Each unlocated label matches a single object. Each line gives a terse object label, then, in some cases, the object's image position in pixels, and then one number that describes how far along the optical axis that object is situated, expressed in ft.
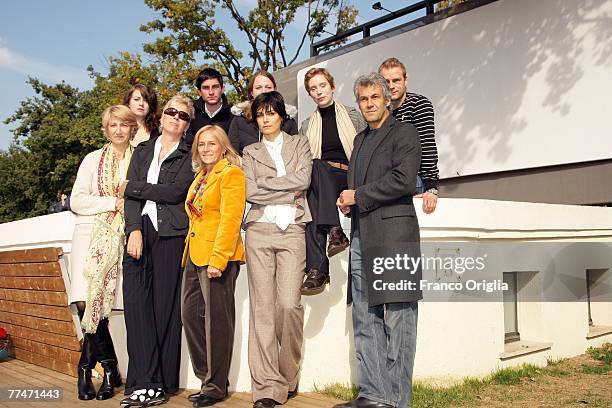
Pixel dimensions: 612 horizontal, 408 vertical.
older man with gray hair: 11.94
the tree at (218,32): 77.92
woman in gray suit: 13.48
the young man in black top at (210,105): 16.79
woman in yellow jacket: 13.33
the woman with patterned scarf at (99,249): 14.69
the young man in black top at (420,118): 14.35
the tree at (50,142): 92.22
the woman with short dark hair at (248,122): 15.60
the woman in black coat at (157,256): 14.32
